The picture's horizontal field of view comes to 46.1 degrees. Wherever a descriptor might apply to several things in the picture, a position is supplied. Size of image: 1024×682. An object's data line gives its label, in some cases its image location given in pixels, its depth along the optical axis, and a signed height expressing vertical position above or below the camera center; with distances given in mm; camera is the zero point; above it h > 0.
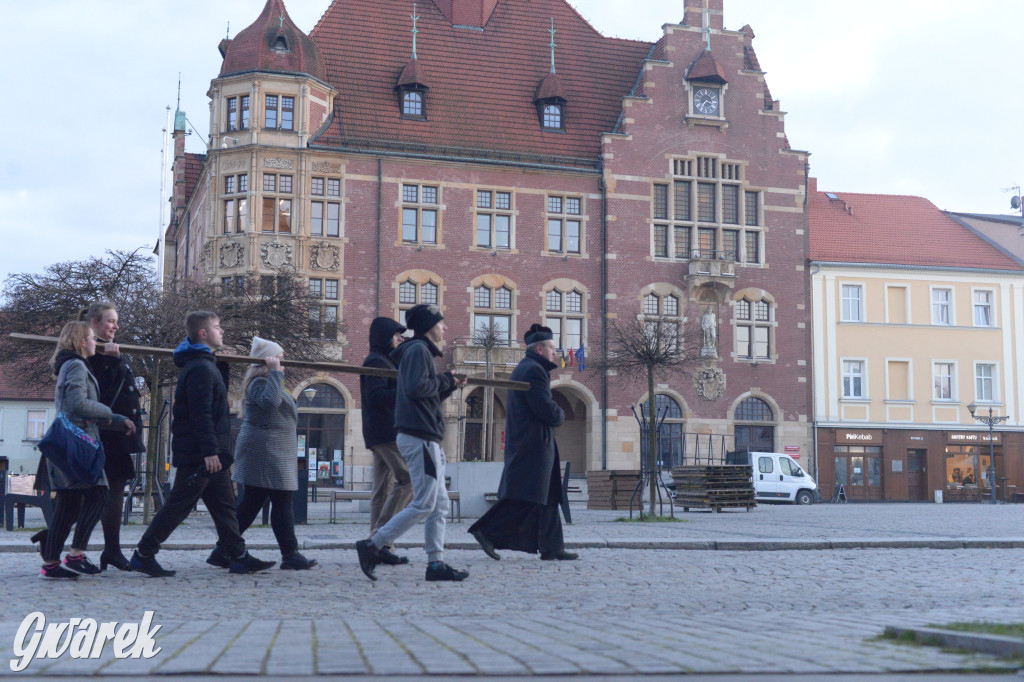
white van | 37406 -535
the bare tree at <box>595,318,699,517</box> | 25953 +3243
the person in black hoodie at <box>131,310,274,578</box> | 8836 +31
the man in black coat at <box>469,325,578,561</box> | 10172 -228
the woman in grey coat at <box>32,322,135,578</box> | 8672 -121
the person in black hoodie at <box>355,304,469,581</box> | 8727 +28
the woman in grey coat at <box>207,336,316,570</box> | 9281 +28
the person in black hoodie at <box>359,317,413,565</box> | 10172 +107
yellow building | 46625 +3904
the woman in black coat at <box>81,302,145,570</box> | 9180 +361
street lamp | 42925 +1530
